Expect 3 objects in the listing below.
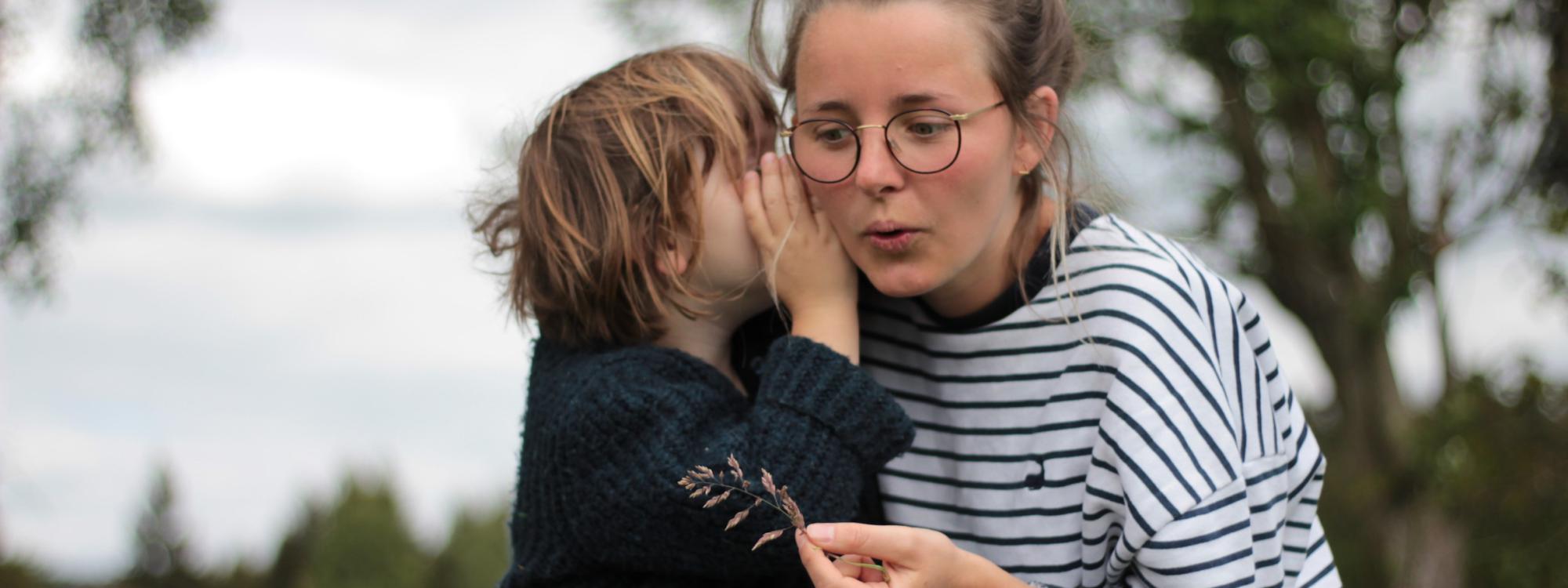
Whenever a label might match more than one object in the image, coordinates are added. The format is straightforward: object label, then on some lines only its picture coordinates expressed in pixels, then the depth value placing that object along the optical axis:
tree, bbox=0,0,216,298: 5.65
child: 2.20
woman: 2.14
